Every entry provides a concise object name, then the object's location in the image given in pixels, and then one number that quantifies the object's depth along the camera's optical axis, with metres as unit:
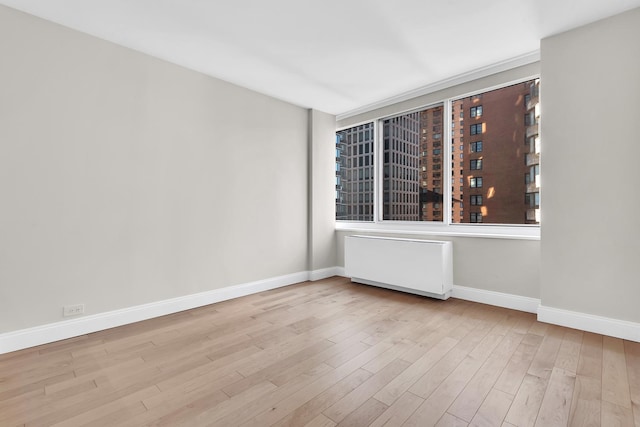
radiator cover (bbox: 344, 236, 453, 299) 3.68
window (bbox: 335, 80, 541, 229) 3.47
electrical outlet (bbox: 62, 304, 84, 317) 2.69
